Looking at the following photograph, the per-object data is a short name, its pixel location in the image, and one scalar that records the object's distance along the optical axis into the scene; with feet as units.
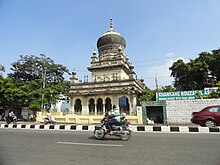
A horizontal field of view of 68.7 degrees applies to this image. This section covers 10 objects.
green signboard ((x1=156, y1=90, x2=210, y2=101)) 52.49
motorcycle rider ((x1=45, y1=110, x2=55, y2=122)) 54.73
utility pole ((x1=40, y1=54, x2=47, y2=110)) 96.82
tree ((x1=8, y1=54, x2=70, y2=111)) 85.76
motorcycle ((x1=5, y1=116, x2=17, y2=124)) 56.34
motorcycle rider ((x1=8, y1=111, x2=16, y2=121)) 57.57
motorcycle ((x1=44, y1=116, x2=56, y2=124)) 54.37
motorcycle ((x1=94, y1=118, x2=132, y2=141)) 22.29
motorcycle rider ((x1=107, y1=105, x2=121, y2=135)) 23.08
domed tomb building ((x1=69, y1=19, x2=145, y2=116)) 85.56
